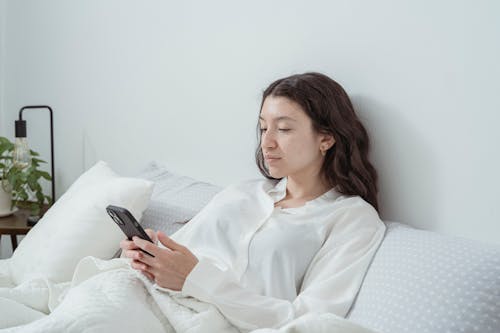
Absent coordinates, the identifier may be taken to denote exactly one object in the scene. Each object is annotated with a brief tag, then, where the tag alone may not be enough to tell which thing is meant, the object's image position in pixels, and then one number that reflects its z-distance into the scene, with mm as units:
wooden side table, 2195
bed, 1053
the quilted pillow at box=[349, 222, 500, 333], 1037
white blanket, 1068
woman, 1268
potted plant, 2256
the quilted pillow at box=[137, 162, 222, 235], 1771
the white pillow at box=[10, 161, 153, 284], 1691
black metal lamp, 2294
